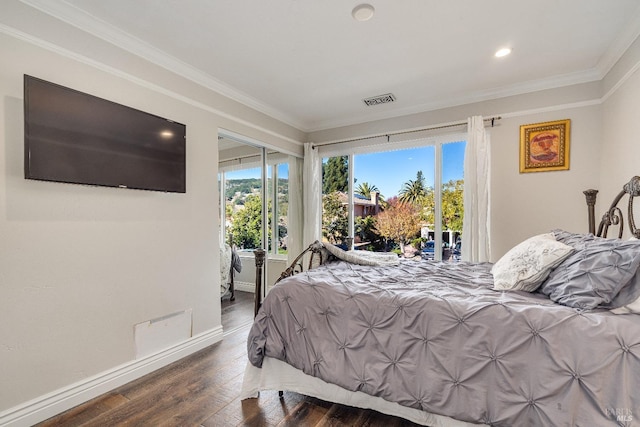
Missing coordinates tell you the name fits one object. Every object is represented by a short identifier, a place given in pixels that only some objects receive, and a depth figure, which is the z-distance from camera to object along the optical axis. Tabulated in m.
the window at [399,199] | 3.52
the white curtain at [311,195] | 4.22
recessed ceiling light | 2.36
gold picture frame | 2.88
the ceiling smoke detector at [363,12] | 1.87
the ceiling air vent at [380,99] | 3.30
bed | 1.16
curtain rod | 3.14
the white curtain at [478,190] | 3.09
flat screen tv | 1.67
